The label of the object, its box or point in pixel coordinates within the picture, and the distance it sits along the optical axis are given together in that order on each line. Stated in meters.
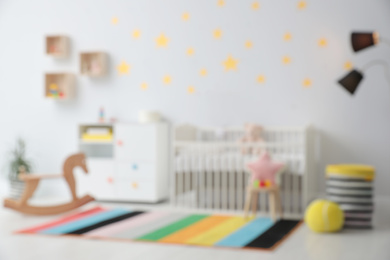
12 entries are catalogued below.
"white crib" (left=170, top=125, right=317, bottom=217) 4.27
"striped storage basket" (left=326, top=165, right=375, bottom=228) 3.65
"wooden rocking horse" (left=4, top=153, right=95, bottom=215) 3.50
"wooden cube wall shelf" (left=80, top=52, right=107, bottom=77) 5.30
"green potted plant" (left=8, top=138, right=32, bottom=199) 4.91
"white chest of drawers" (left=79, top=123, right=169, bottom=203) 4.85
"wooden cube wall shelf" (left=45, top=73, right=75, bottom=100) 5.41
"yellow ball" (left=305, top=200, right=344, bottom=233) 3.48
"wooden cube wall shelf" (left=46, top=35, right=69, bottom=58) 5.44
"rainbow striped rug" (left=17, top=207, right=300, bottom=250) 3.28
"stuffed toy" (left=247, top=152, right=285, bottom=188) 3.91
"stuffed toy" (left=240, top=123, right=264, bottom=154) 4.69
